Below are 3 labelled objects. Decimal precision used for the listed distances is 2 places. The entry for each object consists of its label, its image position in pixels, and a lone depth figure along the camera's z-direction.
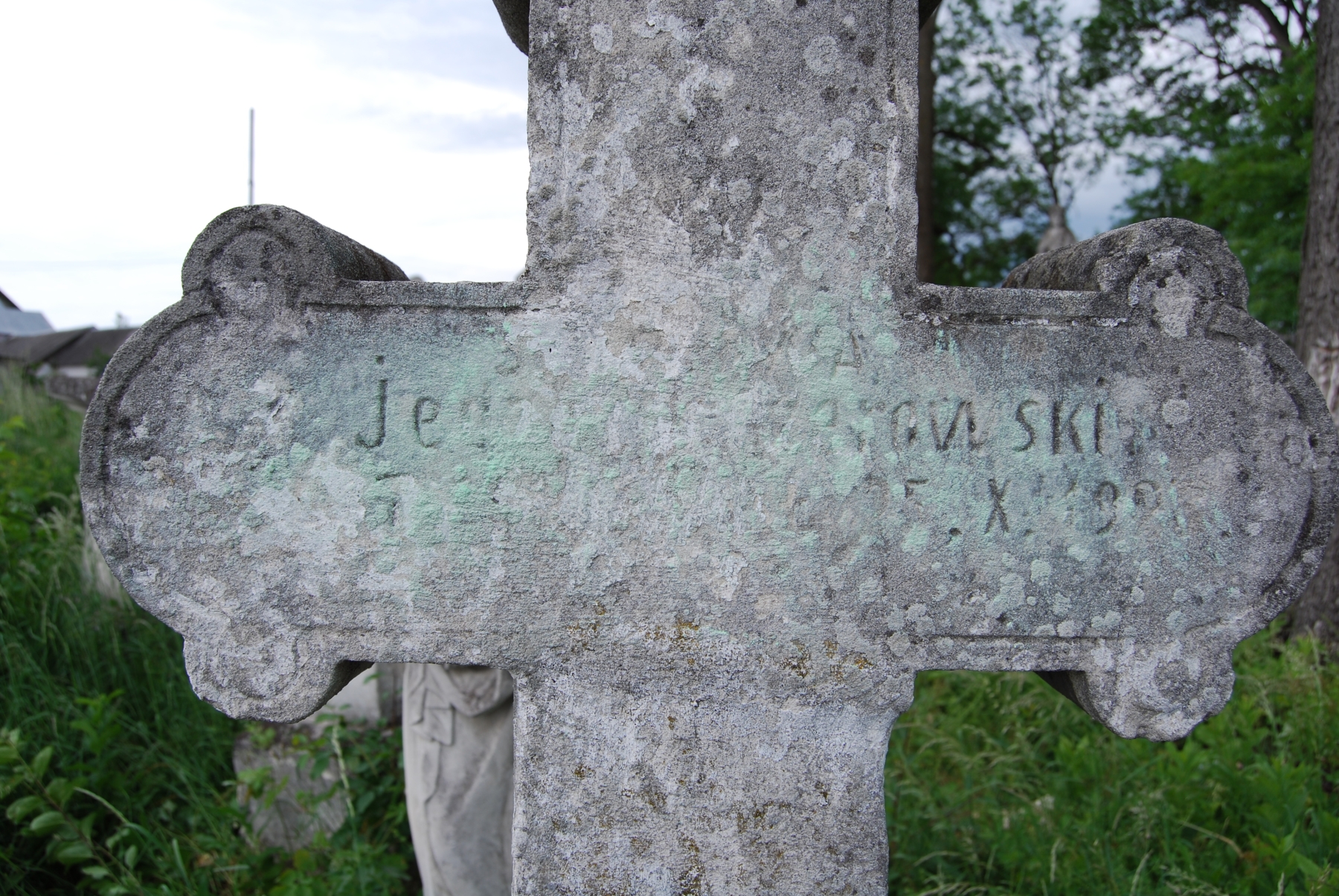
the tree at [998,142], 15.50
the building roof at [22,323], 16.27
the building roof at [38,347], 9.70
